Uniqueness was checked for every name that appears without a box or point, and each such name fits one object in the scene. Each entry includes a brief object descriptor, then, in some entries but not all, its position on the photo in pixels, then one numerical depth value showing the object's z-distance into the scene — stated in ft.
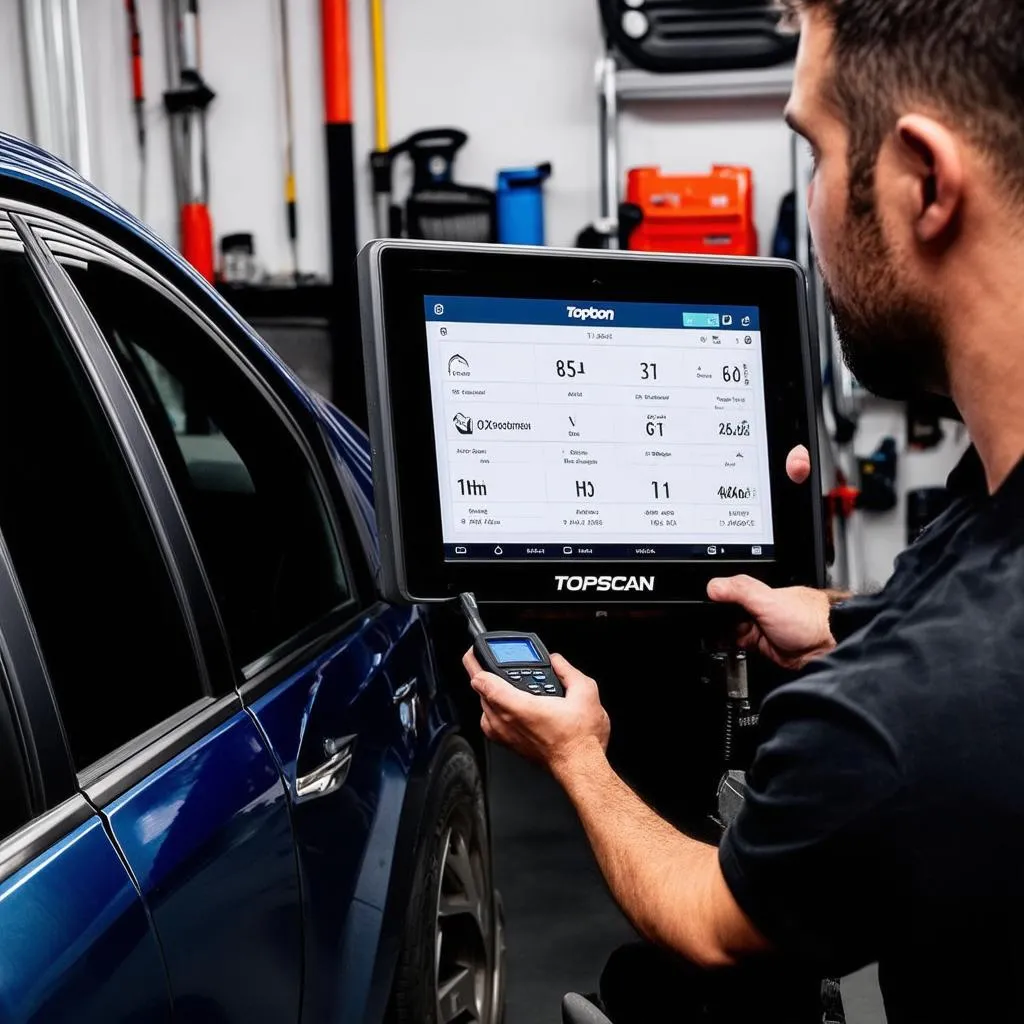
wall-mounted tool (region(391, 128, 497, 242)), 17.79
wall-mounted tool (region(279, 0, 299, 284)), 18.98
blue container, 17.98
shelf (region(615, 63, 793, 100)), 18.33
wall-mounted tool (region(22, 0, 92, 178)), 17.67
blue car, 3.57
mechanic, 2.82
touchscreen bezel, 4.39
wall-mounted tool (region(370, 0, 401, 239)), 18.66
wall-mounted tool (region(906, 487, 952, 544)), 18.24
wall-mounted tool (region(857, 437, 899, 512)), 18.74
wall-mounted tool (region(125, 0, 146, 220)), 18.85
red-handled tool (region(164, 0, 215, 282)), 18.52
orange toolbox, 17.78
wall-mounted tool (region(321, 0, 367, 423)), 18.45
